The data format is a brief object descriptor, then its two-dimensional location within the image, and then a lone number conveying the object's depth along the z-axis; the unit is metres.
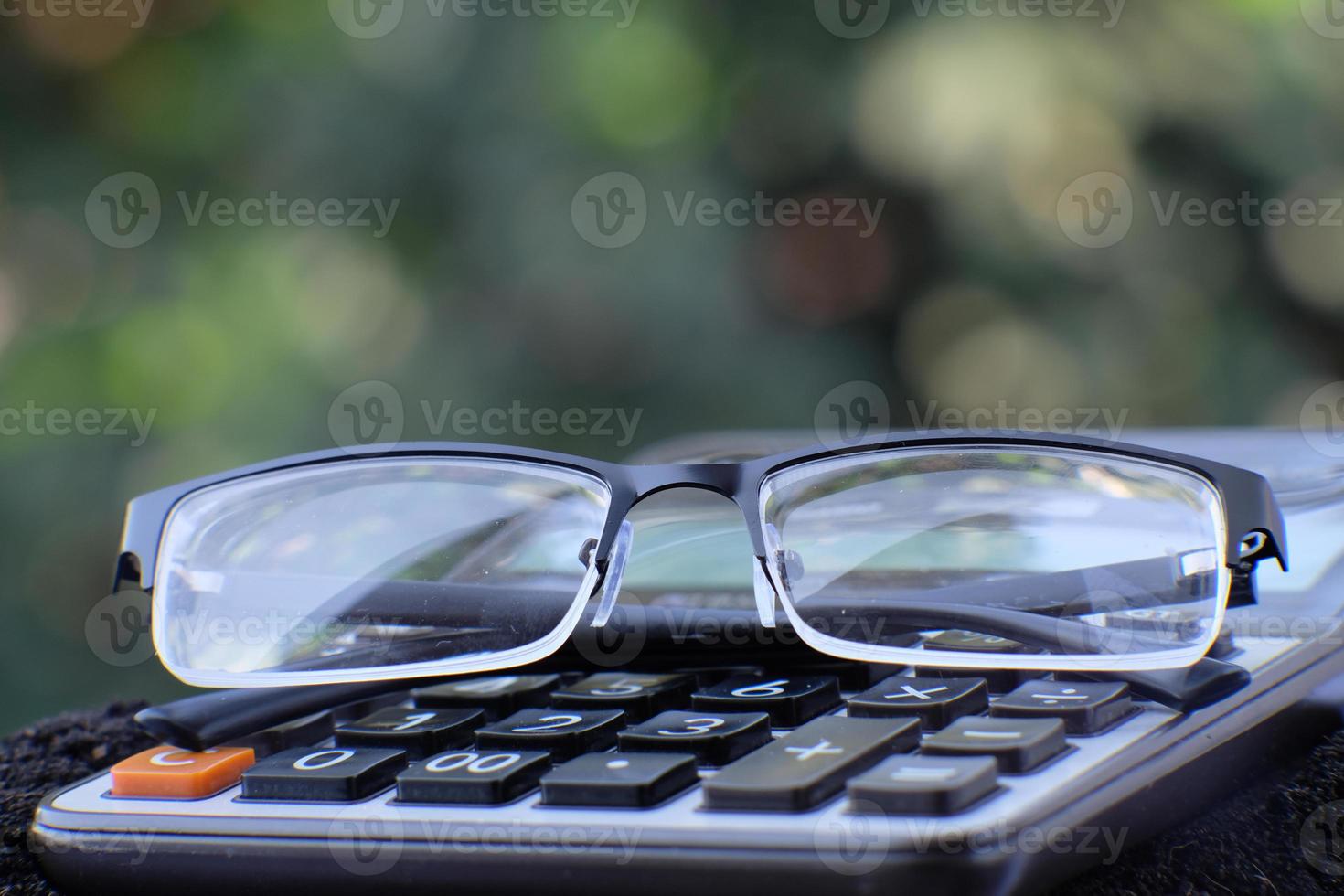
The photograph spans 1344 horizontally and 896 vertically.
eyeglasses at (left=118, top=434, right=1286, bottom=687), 1.00
